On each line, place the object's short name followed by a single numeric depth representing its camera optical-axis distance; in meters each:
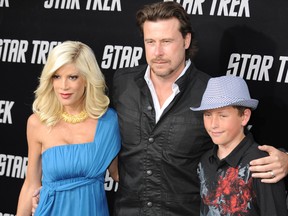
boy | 2.50
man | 2.91
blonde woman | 2.96
